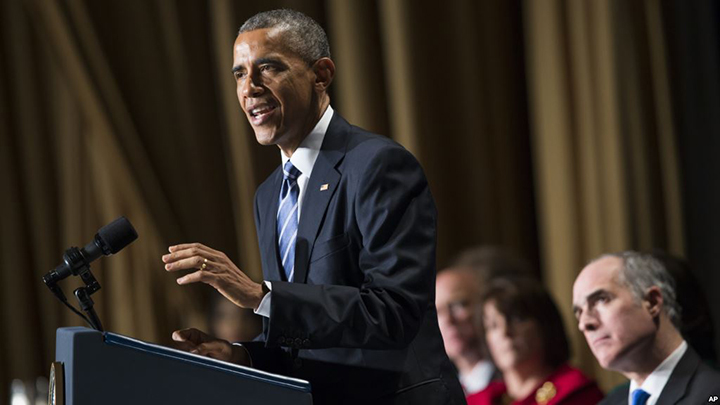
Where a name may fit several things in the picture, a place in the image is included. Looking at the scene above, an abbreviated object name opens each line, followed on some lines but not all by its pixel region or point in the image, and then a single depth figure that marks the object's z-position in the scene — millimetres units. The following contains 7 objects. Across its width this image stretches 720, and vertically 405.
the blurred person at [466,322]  11431
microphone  8939
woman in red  10805
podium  8821
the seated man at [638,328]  9922
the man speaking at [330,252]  8926
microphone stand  8928
